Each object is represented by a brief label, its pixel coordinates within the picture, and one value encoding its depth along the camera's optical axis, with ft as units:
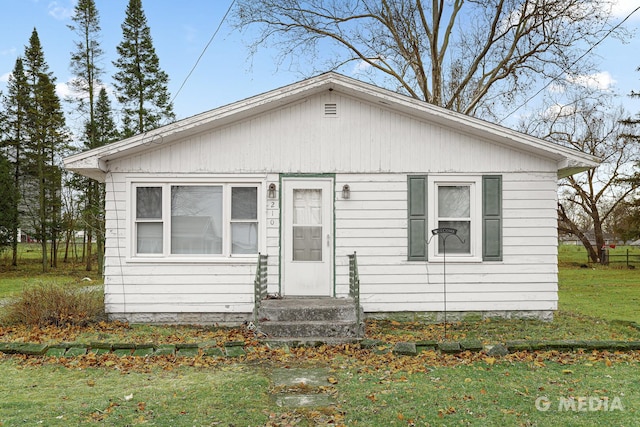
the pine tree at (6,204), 75.05
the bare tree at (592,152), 84.43
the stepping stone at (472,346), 22.29
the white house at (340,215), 29.89
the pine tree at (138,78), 75.82
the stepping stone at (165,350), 22.56
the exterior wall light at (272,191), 29.96
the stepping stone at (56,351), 22.38
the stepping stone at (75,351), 22.36
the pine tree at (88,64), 73.05
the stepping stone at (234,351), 22.52
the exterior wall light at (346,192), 30.09
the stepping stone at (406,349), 22.43
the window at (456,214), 30.32
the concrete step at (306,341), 24.49
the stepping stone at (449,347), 22.29
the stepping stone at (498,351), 21.90
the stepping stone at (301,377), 18.71
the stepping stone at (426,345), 22.95
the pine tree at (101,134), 76.74
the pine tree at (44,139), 78.12
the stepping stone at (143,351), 22.66
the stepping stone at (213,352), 22.52
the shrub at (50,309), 28.66
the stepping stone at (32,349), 22.43
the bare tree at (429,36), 65.41
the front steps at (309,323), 24.89
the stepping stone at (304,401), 16.29
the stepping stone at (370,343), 23.75
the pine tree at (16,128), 78.41
